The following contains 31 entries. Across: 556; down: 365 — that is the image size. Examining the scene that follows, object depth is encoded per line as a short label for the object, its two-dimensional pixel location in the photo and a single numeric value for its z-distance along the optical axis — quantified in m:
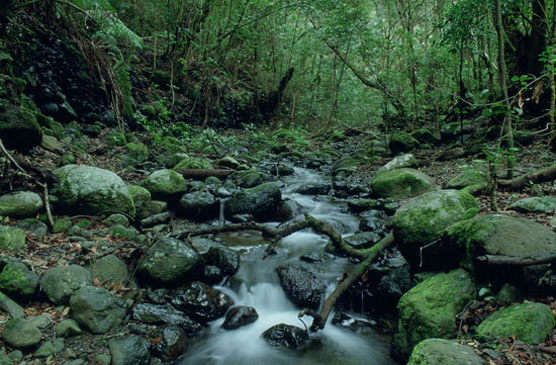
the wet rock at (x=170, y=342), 3.58
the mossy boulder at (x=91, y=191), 5.33
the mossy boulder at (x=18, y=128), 5.73
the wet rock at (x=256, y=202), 7.33
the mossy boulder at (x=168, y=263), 4.36
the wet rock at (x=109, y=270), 4.12
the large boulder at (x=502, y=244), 3.08
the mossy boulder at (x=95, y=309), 3.46
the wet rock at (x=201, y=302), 4.30
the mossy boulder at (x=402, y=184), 7.68
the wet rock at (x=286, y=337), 4.00
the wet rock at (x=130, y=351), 3.26
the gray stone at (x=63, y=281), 3.59
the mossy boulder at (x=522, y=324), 2.61
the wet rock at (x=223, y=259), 5.22
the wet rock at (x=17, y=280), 3.41
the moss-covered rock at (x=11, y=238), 3.91
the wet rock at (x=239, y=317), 4.38
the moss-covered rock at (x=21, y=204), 4.58
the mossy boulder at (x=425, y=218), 4.36
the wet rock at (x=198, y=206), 7.07
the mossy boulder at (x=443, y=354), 2.43
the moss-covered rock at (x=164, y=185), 7.05
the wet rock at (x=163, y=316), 3.87
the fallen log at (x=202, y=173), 8.75
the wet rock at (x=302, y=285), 4.80
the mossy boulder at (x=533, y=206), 4.59
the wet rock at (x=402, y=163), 9.54
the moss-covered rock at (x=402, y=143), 11.92
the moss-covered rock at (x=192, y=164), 9.14
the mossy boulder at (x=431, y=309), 3.24
